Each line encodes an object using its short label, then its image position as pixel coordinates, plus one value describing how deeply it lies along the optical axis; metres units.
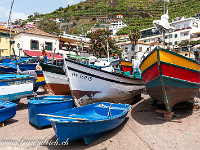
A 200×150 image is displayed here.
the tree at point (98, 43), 27.25
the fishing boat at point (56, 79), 9.33
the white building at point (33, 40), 22.91
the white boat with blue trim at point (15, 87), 7.69
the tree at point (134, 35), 23.55
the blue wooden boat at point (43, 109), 6.12
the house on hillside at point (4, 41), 25.41
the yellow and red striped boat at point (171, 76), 6.20
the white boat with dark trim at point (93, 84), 7.26
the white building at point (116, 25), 70.50
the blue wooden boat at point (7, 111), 6.37
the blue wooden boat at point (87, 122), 4.48
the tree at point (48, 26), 41.02
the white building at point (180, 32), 41.75
